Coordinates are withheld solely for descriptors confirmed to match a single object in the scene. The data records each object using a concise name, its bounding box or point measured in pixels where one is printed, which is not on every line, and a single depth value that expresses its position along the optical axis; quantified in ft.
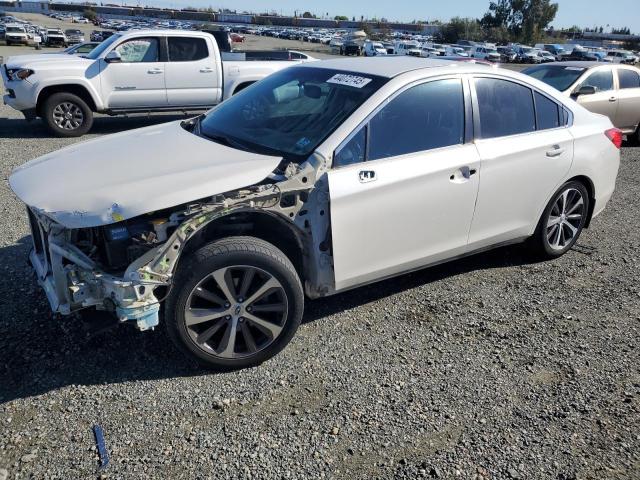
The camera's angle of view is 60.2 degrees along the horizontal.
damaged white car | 9.75
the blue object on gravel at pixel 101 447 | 8.49
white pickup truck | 31.32
